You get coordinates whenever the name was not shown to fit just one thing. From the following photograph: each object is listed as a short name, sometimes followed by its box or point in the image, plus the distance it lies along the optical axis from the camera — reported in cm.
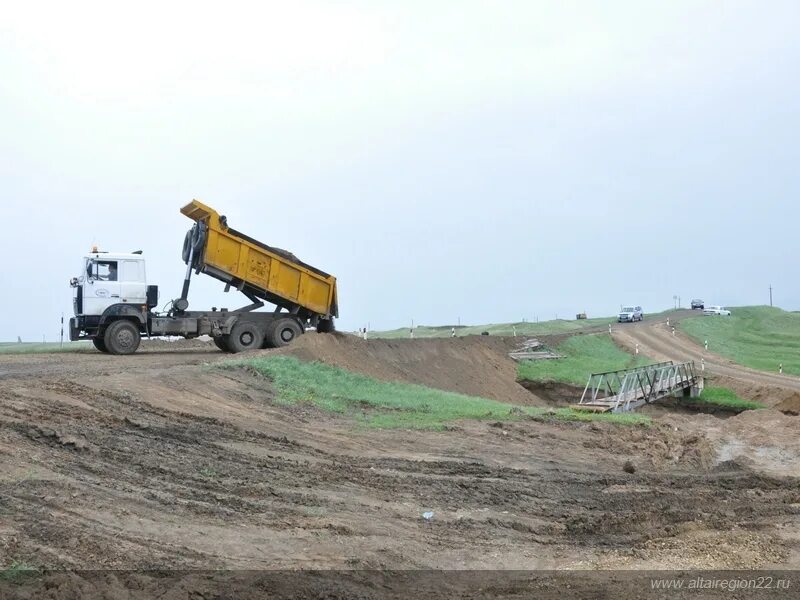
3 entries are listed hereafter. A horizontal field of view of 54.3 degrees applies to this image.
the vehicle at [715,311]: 6800
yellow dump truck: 2250
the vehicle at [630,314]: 6544
